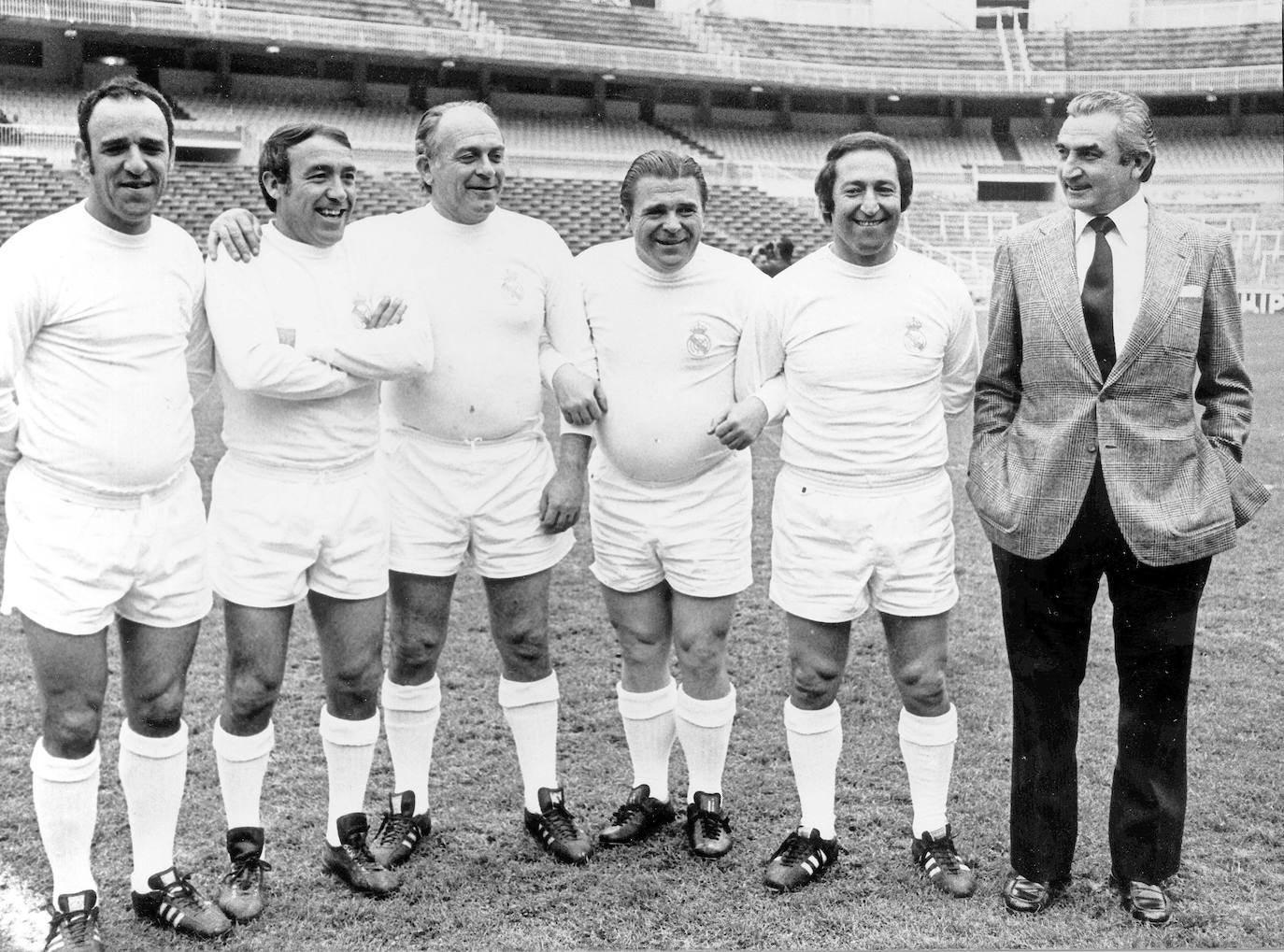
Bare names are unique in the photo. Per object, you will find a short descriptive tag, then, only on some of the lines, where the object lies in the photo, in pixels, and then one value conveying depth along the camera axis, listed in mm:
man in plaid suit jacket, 3387
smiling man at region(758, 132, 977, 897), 3787
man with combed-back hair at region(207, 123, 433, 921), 3631
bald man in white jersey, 4020
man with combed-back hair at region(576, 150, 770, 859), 4070
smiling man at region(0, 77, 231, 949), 3318
